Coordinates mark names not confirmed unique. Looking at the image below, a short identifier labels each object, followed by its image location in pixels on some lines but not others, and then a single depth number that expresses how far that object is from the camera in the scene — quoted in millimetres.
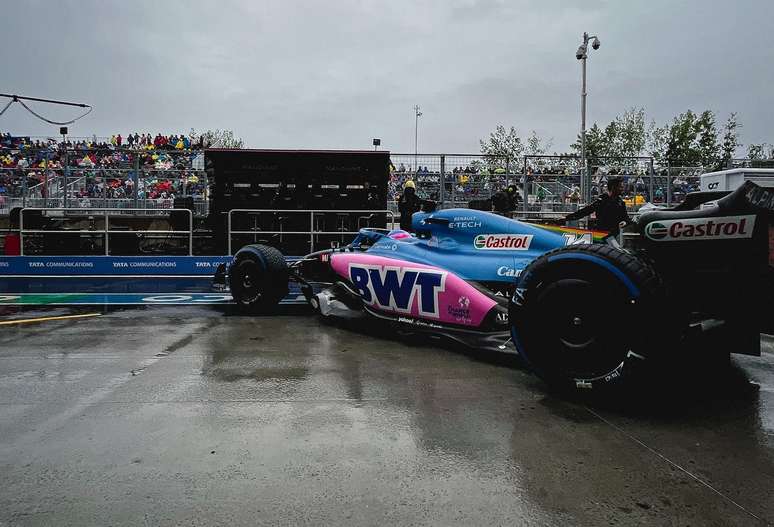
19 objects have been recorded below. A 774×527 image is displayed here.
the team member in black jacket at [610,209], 7691
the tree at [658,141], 40375
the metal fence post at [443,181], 14391
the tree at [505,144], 40344
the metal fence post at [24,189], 15008
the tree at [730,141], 40469
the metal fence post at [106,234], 11932
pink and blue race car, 3639
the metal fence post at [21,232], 12039
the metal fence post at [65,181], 14789
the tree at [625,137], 40219
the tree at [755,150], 35372
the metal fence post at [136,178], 14500
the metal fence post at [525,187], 14406
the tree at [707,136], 39438
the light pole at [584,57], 25219
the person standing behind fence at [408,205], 10455
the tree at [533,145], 40781
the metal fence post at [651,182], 14758
